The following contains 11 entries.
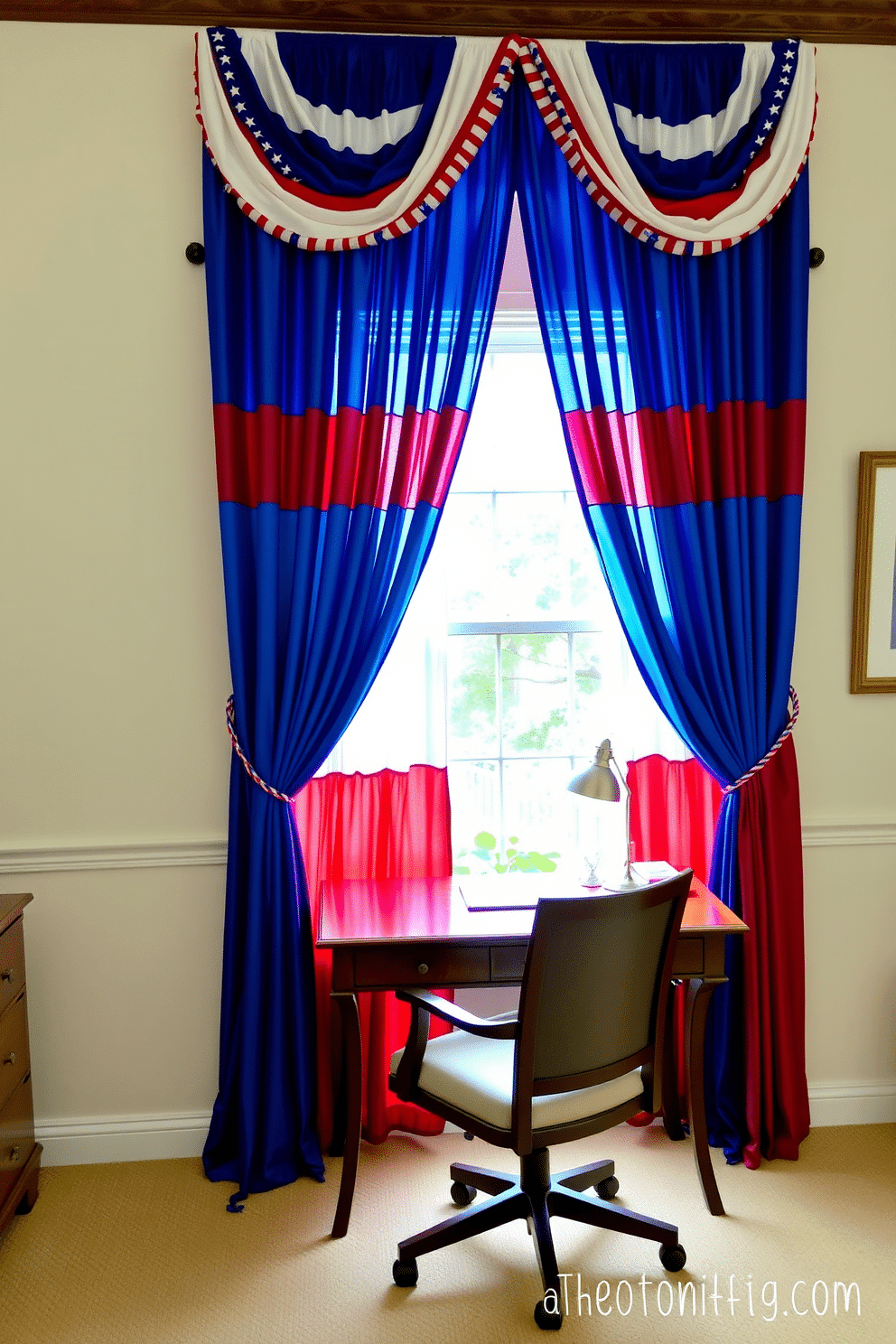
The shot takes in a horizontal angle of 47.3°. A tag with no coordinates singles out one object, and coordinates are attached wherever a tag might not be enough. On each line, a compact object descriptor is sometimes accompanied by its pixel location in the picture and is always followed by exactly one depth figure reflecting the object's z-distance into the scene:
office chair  2.18
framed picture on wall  3.05
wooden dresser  2.56
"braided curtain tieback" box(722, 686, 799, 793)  2.98
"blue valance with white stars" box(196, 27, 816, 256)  2.74
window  3.16
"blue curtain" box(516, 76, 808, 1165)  2.90
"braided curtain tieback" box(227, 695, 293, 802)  2.84
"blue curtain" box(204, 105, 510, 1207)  2.81
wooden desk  2.52
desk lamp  2.60
